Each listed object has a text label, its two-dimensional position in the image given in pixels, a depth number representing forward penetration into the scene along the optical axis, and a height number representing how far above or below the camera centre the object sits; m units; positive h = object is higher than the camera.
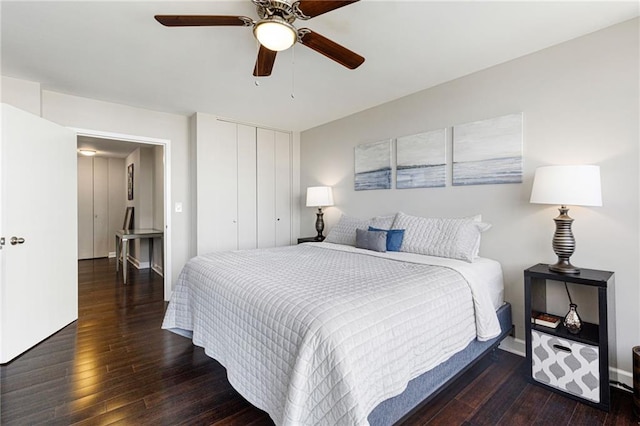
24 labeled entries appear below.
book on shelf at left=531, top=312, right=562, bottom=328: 2.04 -0.80
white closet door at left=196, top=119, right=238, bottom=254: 3.88 +0.36
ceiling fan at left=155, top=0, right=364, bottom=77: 1.50 +1.03
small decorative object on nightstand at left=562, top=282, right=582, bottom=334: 1.96 -0.76
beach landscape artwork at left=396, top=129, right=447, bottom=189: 3.00 +0.55
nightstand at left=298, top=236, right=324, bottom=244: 4.26 -0.40
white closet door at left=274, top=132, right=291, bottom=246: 4.73 +0.39
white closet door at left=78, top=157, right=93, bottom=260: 6.43 +0.14
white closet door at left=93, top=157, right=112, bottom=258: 6.65 +0.16
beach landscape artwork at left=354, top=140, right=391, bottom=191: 3.53 +0.57
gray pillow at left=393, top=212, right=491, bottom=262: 2.42 -0.23
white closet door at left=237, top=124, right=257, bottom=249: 4.28 +0.37
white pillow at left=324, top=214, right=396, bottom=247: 3.18 -0.17
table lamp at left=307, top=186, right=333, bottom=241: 4.11 +0.22
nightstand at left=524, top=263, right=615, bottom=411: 1.79 -0.93
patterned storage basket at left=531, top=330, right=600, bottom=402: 1.82 -1.02
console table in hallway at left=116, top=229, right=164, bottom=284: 4.64 -0.39
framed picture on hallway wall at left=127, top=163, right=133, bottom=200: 6.34 +0.71
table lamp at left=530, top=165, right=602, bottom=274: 1.92 +0.11
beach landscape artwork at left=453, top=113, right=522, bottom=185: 2.50 +0.53
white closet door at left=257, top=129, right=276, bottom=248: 4.50 +0.38
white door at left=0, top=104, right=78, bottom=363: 2.30 -0.14
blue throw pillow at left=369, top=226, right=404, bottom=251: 2.81 -0.27
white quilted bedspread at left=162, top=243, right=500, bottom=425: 1.19 -0.58
